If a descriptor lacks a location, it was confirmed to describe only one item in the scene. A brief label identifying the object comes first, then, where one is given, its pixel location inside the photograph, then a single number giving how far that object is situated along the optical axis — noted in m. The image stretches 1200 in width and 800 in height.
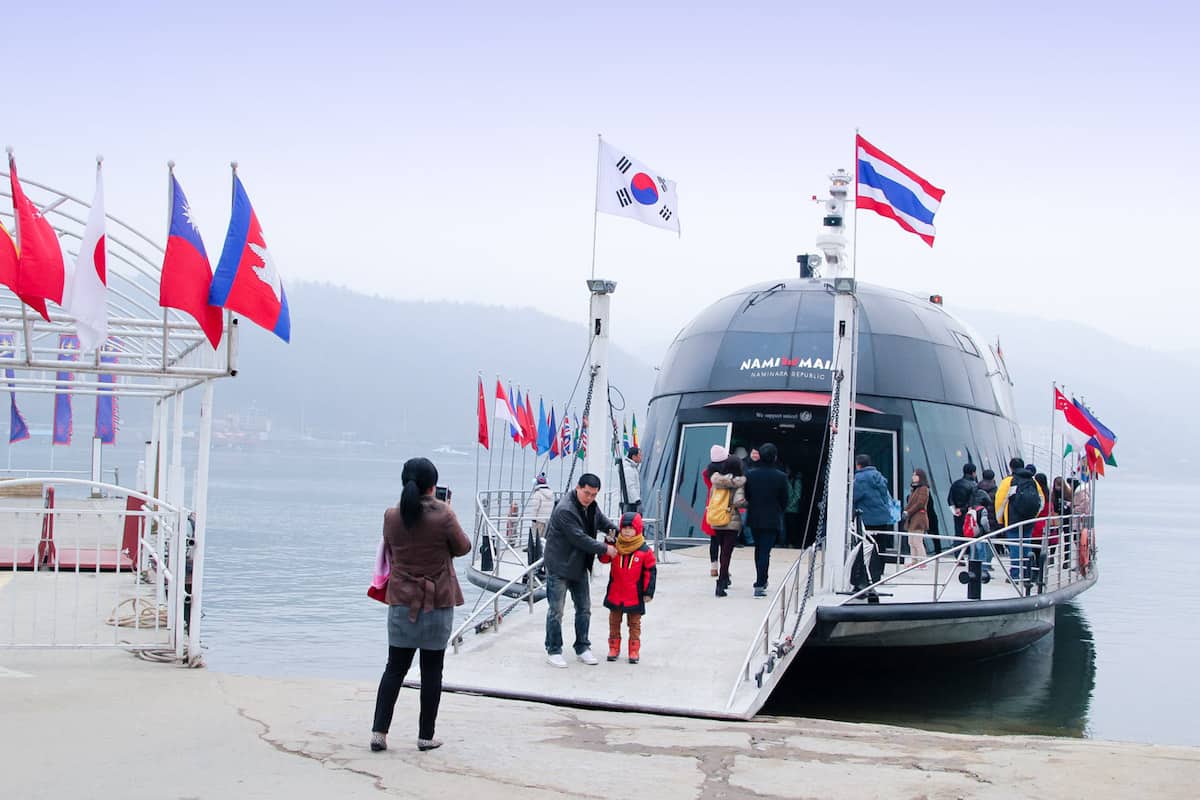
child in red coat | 9.86
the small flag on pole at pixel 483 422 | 22.03
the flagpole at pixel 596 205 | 14.30
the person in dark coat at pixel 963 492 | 16.62
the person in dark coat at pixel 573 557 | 9.73
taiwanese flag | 8.97
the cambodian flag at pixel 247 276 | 9.20
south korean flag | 14.35
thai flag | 13.42
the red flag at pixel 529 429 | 27.08
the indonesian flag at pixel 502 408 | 22.69
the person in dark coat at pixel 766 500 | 12.36
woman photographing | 6.83
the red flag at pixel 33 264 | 8.83
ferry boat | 11.78
